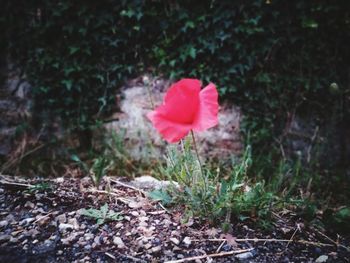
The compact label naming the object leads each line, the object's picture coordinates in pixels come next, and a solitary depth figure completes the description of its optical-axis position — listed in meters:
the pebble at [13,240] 0.36
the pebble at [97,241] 0.36
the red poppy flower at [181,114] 0.32
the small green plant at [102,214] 0.39
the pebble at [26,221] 0.39
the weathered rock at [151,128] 0.82
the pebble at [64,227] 0.38
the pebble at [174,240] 0.37
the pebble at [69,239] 0.36
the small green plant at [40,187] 0.44
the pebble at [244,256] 0.35
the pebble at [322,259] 0.36
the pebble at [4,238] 0.36
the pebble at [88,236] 0.37
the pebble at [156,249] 0.36
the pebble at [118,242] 0.36
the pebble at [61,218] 0.39
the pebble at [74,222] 0.38
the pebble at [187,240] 0.37
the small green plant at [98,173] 0.46
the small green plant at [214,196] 0.39
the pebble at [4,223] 0.38
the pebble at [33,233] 0.37
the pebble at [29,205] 0.42
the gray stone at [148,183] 0.48
